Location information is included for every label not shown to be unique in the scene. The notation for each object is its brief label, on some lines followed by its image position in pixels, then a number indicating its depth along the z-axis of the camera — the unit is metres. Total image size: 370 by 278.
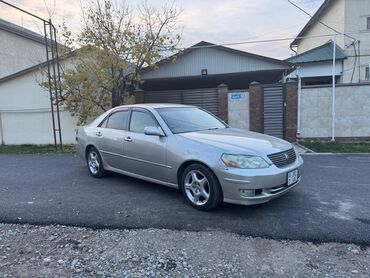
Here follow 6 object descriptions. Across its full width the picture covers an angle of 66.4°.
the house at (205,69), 11.31
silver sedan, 3.73
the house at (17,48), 16.42
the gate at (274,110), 10.62
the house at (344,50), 16.38
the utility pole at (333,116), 10.46
